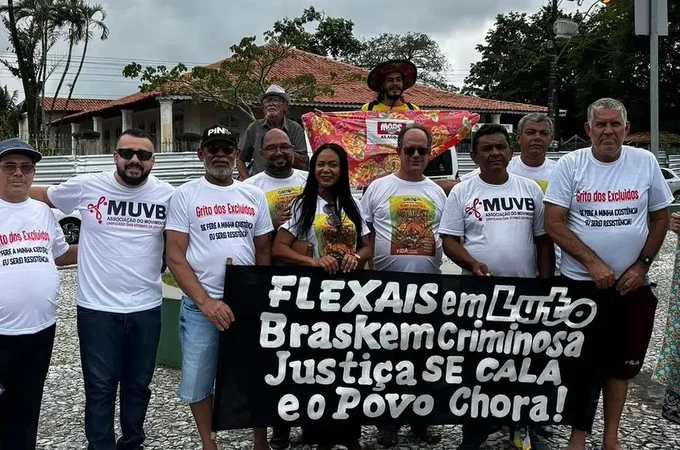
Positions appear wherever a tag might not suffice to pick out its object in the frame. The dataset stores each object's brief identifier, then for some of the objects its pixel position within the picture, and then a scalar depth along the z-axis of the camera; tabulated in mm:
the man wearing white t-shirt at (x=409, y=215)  3994
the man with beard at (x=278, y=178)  4168
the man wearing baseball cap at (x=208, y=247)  3500
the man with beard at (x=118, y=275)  3508
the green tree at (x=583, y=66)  37938
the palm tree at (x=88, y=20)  26750
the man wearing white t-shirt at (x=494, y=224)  3826
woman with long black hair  3771
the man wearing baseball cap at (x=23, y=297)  3301
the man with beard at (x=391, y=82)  5629
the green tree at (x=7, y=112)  22841
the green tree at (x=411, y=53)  47375
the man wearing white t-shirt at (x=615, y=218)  3715
